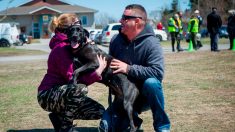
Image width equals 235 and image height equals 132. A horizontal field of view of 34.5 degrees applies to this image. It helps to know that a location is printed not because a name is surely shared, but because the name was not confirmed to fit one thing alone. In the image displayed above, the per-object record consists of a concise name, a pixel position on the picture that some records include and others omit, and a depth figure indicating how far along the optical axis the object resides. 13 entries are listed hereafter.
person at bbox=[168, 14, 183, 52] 17.47
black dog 4.03
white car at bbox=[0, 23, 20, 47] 34.78
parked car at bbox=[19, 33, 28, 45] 39.70
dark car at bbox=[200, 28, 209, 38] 49.38
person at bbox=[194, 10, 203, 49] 18.44
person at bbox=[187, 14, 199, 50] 17.16
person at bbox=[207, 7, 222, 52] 16.54
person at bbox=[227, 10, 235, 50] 16.64
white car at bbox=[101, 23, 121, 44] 28.98
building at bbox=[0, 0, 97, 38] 61.53
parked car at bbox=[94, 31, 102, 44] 30.90
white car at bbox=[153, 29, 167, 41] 34.08
